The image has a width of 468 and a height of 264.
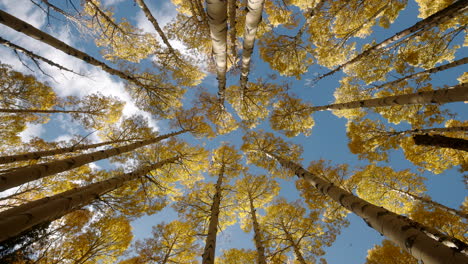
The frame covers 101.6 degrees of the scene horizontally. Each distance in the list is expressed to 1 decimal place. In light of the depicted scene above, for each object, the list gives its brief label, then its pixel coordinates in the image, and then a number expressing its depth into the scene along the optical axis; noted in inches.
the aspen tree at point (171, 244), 325.1
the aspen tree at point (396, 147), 299.9
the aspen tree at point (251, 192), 404.8
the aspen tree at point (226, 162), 427.8
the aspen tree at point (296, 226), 301.7
